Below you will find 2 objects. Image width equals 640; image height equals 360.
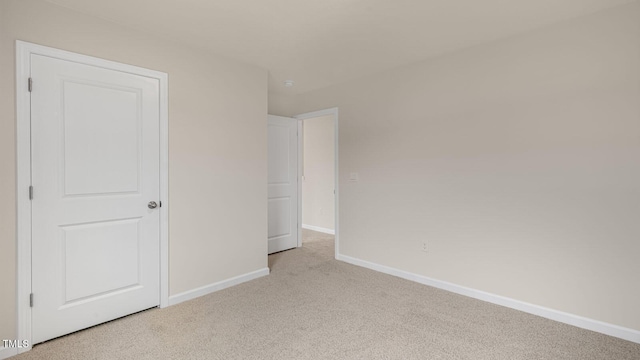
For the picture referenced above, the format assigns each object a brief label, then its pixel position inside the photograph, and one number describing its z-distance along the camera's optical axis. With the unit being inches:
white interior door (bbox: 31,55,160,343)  85.0
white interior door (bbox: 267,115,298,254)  177.5
